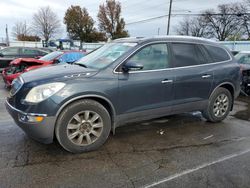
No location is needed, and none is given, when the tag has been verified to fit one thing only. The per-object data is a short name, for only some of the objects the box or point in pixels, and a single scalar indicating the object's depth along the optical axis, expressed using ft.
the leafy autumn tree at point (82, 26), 148.89
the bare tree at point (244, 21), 130.56
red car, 21.69
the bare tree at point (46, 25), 167.89
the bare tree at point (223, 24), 144.59
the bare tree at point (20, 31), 193.64
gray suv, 8.83
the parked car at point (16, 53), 32.73
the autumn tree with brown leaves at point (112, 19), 146.22
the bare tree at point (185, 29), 177.92
